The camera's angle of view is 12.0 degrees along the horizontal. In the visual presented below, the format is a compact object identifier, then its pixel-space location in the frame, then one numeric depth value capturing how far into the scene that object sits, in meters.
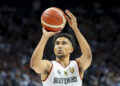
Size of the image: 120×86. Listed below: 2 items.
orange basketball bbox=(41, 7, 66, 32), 8.52
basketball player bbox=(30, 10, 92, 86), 8.61
